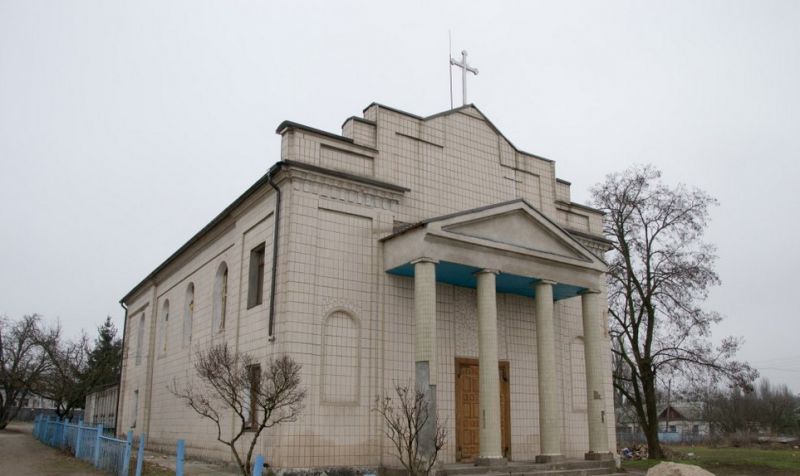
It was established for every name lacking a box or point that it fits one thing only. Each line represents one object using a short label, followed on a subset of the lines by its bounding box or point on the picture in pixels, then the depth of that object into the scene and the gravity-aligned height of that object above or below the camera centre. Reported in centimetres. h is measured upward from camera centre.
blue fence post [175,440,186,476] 1270 -134
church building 1586 +271
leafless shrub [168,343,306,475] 1315 +9
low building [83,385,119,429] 3962 -128
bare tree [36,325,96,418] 3806 +78
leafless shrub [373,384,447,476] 1398 -77
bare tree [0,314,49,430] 4697 +186
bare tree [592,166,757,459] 2694 +429
